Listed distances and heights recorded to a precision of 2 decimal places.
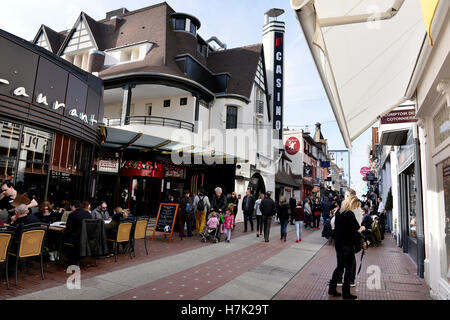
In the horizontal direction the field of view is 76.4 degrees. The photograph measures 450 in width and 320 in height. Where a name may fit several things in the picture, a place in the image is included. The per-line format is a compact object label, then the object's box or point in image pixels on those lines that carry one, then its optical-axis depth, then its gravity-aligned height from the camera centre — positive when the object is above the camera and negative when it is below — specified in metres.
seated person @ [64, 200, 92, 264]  6.06 -0.82
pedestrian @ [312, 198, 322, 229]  16.45 -0.65
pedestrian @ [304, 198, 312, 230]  15.88 -0.82
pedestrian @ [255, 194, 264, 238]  12.46 -0.85
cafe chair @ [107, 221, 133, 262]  6.93 -1.06
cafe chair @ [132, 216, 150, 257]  7.67 -1.01
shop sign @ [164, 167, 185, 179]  16.47 +1.19
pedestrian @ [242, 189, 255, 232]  13.41 -0.48
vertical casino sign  23.11 +9.26
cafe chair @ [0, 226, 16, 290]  4.46 -0.89
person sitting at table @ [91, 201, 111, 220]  7.86 -0.66
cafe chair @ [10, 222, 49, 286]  4.96 -0.96
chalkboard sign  9.70 -0.87
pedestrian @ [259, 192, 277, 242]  10.36 -0.52
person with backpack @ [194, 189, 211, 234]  10.94 -0.50
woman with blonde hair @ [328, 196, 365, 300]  4.86 -0.73
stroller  9.98 -1.40
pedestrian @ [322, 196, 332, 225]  15.16 -0.42
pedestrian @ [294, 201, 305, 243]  11.03 -0.74
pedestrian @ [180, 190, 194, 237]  10.78 -0.67
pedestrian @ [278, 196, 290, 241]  10.69 -0.59
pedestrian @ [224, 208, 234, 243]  10.26 -1.01
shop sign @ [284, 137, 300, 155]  25.20 +4.53
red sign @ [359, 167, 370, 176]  23.38 +2.39
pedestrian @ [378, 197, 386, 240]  12.58 -0.70
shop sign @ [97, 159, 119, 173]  14.35 +1.23
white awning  2.46 +1.75
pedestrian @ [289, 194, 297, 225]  15.78 -0.25
